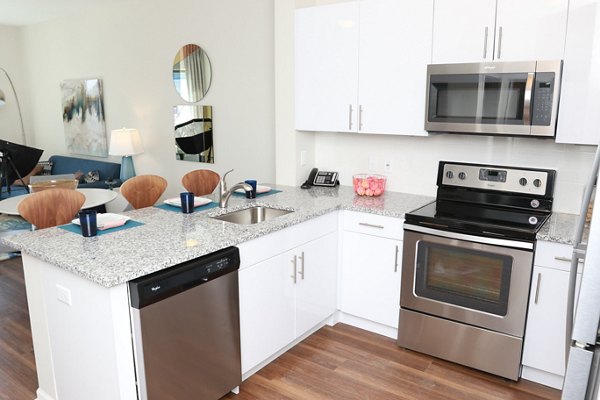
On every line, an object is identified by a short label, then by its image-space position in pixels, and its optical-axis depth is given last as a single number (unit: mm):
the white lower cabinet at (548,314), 2396
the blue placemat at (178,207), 2916
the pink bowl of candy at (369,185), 3312
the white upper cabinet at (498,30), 2463
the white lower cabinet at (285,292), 2479
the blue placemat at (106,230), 2359
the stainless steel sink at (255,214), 3011
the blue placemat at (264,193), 3349
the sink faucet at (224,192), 2877
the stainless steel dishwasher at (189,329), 1895
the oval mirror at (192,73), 4406
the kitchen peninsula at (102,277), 1854
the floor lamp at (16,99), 6977
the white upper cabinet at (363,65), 2936
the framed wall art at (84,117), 5902
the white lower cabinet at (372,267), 2938
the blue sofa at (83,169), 5384
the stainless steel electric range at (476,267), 2508
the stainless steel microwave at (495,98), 2469
